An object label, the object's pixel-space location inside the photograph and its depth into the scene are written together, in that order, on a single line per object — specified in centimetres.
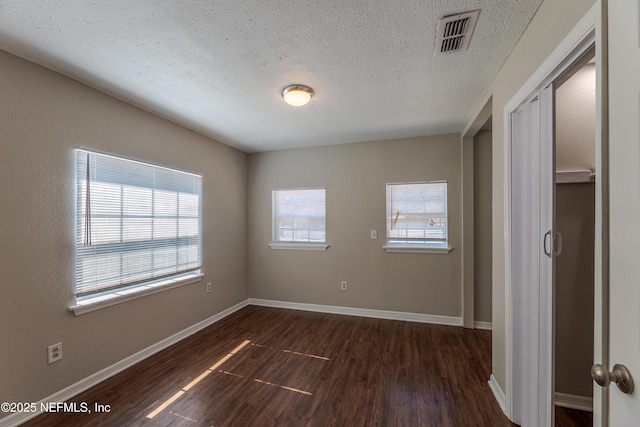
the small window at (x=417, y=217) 339
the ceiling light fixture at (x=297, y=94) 212
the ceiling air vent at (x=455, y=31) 141
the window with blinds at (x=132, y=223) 210
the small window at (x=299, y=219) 388
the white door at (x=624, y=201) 62
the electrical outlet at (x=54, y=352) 184
